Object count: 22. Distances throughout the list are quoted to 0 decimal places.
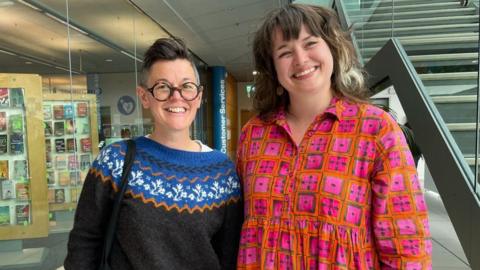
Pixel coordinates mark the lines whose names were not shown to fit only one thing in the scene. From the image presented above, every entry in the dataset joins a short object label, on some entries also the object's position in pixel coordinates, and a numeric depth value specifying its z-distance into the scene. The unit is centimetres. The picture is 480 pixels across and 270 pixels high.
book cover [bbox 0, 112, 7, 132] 341
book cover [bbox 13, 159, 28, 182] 355
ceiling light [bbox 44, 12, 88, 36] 470
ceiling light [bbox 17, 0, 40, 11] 418
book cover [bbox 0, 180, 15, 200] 349
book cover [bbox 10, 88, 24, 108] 346
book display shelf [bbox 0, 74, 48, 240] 346
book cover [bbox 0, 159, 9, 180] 345
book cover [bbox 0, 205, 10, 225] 351
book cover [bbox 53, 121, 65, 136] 420
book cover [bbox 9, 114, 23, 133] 349
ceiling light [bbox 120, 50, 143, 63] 710
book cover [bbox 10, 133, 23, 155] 351
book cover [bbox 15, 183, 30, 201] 360
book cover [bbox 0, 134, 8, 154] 343
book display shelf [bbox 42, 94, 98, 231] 406
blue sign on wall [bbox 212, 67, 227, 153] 1364
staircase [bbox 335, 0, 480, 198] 222
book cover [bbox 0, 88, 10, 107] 340
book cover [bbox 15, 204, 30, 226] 363
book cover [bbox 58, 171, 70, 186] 426
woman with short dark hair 118
